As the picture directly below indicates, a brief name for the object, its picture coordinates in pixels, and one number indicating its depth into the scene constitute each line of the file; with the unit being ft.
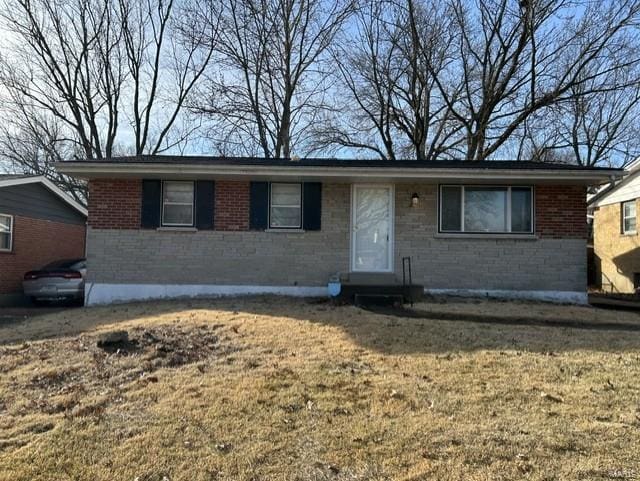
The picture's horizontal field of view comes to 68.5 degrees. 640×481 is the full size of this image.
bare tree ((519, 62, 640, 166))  65.73
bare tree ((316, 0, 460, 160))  67.97
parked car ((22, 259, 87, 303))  41.70
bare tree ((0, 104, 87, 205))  83.76
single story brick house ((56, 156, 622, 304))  34.35
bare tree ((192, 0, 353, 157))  73.72
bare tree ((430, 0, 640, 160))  62.49
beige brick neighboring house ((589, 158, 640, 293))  51.67
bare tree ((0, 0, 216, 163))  76.43
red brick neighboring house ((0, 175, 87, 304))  45.83
